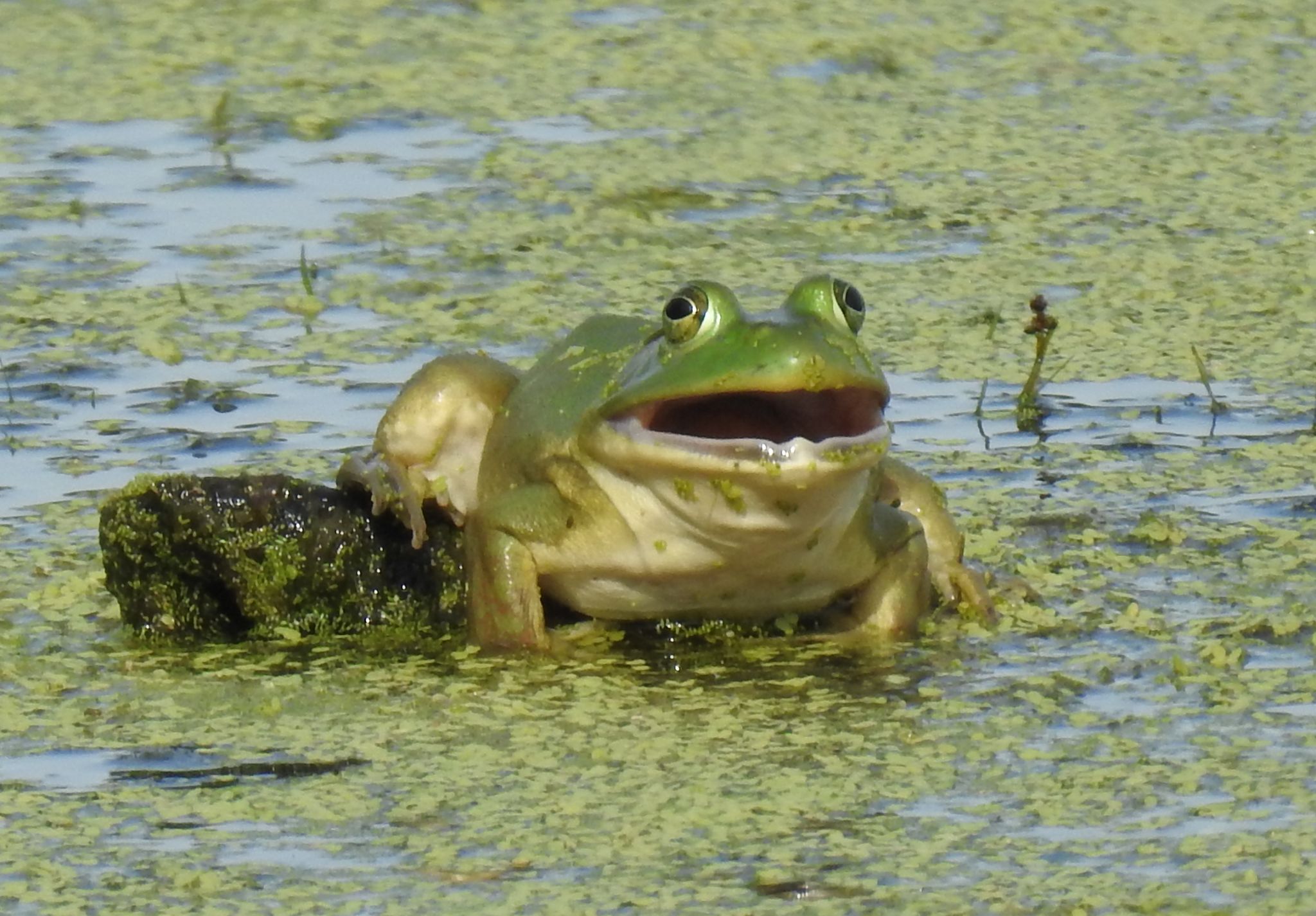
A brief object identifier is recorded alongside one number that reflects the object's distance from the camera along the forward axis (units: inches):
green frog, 382.6
